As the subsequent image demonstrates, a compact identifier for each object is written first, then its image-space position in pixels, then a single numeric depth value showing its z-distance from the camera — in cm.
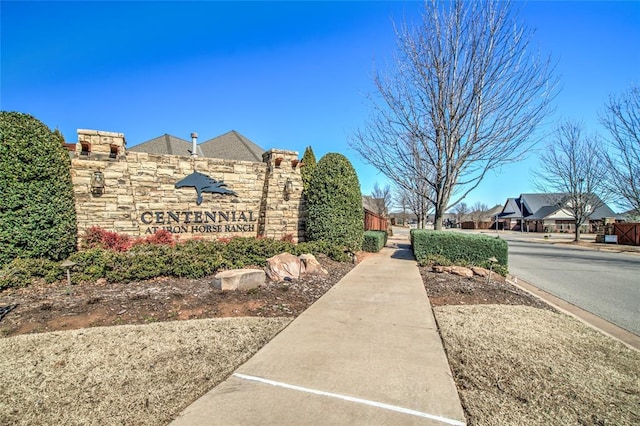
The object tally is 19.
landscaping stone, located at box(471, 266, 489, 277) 766
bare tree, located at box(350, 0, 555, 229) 962
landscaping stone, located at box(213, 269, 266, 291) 550
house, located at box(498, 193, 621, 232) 4925
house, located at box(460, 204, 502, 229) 6244
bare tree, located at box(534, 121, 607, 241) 2291
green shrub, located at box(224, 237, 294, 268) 725
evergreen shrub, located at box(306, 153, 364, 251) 997
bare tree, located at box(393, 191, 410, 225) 3979
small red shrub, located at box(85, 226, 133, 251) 752
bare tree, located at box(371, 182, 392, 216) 4350
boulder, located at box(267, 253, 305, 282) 649
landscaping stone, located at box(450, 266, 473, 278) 755
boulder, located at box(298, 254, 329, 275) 725
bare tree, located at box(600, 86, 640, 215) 1541
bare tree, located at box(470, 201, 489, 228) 8438
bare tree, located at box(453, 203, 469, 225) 7419
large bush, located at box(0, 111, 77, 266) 592
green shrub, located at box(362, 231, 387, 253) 1275
